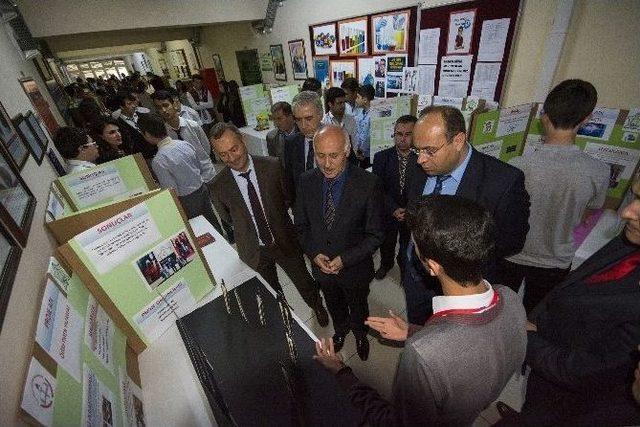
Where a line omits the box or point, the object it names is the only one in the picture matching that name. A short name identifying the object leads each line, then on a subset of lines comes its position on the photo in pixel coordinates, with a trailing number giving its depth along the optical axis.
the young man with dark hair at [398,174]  2.30
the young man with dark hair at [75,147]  2.45
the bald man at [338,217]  1.67
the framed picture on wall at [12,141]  1.39
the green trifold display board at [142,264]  1.06
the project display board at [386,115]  3.23
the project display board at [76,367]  0.69
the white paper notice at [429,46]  3.64
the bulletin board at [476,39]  3.02
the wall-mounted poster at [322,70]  5.47
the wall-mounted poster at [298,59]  5.88
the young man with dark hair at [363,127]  3.80
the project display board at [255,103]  5.74
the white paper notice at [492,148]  2.79
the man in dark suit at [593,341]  0.91
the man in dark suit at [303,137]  2.57
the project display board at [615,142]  2.23
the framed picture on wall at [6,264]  0.81
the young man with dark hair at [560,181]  1.49
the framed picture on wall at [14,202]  1.02
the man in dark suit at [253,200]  1.92
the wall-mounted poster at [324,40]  5.04
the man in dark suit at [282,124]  3.16
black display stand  1.02
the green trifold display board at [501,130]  2.66
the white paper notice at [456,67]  3.46
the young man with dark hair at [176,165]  2.71
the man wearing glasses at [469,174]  1.38
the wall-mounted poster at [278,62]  6.51
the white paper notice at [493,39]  3.04
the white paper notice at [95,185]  1.79
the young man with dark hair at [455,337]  0.81
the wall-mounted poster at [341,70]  4.98
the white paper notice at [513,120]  2.69
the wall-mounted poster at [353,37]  4.49
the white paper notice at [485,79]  3.24
